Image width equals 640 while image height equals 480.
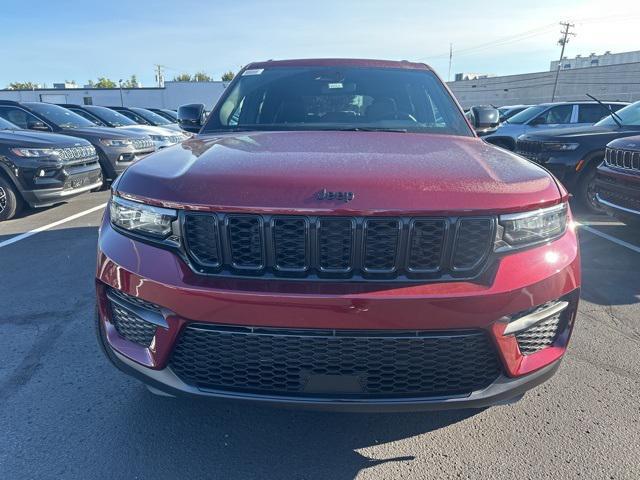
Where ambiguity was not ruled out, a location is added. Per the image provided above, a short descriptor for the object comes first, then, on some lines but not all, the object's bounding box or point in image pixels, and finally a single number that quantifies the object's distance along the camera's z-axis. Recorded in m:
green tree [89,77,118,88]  105.62
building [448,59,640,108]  40.98
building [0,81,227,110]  52.66
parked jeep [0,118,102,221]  6.46
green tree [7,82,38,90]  93.13
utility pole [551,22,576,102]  63.87
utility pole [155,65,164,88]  101.12
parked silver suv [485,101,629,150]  10.66
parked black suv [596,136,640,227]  4.97
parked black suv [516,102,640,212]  6.92
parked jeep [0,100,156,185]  8.58
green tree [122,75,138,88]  106.25
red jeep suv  1.70
